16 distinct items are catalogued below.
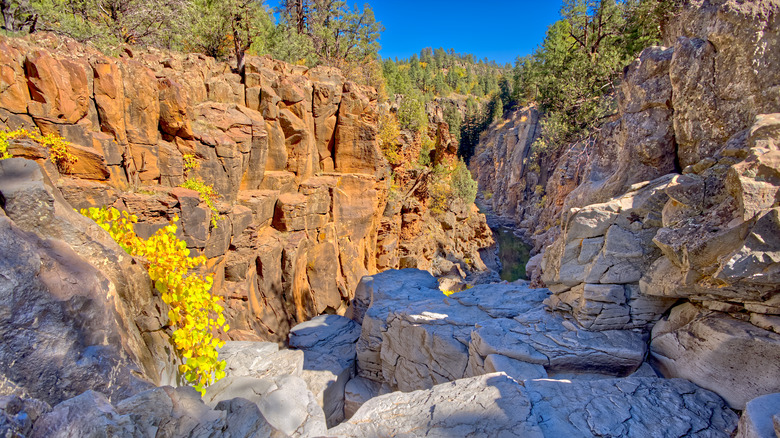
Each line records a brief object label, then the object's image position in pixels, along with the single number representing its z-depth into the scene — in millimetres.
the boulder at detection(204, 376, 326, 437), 4086
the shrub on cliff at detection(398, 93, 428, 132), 24641
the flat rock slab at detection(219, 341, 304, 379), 6012
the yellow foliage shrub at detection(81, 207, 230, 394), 3619
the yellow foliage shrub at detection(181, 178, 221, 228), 9898
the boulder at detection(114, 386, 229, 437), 2160
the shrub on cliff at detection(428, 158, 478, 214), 27297
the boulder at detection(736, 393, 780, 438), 2932
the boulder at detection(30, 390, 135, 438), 1759
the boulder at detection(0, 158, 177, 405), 2191
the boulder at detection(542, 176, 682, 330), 5738
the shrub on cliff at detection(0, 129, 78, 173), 7130
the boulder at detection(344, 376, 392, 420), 9484
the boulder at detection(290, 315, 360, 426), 9266
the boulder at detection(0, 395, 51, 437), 1574
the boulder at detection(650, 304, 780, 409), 3924
